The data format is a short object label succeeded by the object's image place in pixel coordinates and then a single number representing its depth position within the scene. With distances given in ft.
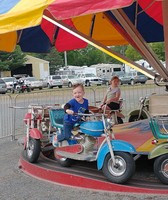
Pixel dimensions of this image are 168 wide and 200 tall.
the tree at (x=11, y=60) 204.60
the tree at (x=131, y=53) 233.64
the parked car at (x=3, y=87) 130.18
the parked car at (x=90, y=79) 159.76
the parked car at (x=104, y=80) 156.19
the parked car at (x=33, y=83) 146.30
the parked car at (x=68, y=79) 157.25
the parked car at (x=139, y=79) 151.53
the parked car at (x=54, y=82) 155.63
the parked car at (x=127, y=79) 152.15
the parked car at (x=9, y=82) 143.54
